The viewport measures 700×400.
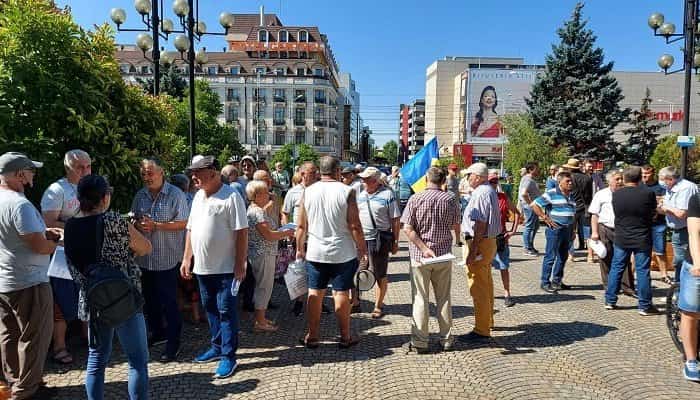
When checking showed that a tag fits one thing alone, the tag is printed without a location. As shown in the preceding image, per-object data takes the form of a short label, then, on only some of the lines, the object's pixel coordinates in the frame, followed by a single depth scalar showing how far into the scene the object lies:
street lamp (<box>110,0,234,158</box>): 9.94
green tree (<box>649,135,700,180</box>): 21.33
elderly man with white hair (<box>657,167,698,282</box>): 6.29
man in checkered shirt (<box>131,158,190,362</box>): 4.76
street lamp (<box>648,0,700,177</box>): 10.90
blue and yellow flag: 11.07
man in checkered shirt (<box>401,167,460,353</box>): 4.84
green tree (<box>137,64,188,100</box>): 36.88
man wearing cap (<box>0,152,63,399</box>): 3.58
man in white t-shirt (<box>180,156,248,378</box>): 4.38
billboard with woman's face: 77.88
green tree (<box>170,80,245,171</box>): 35.05
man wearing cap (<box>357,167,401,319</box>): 6.05
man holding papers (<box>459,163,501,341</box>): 5.14
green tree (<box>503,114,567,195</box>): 29.27
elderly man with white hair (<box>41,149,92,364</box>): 4.39
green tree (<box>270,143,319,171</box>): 55.59
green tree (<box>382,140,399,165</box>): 151.06
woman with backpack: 3.21
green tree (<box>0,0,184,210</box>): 4.93
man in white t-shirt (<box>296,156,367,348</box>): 4.81
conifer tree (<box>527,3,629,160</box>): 30.38
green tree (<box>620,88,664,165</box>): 32.22
